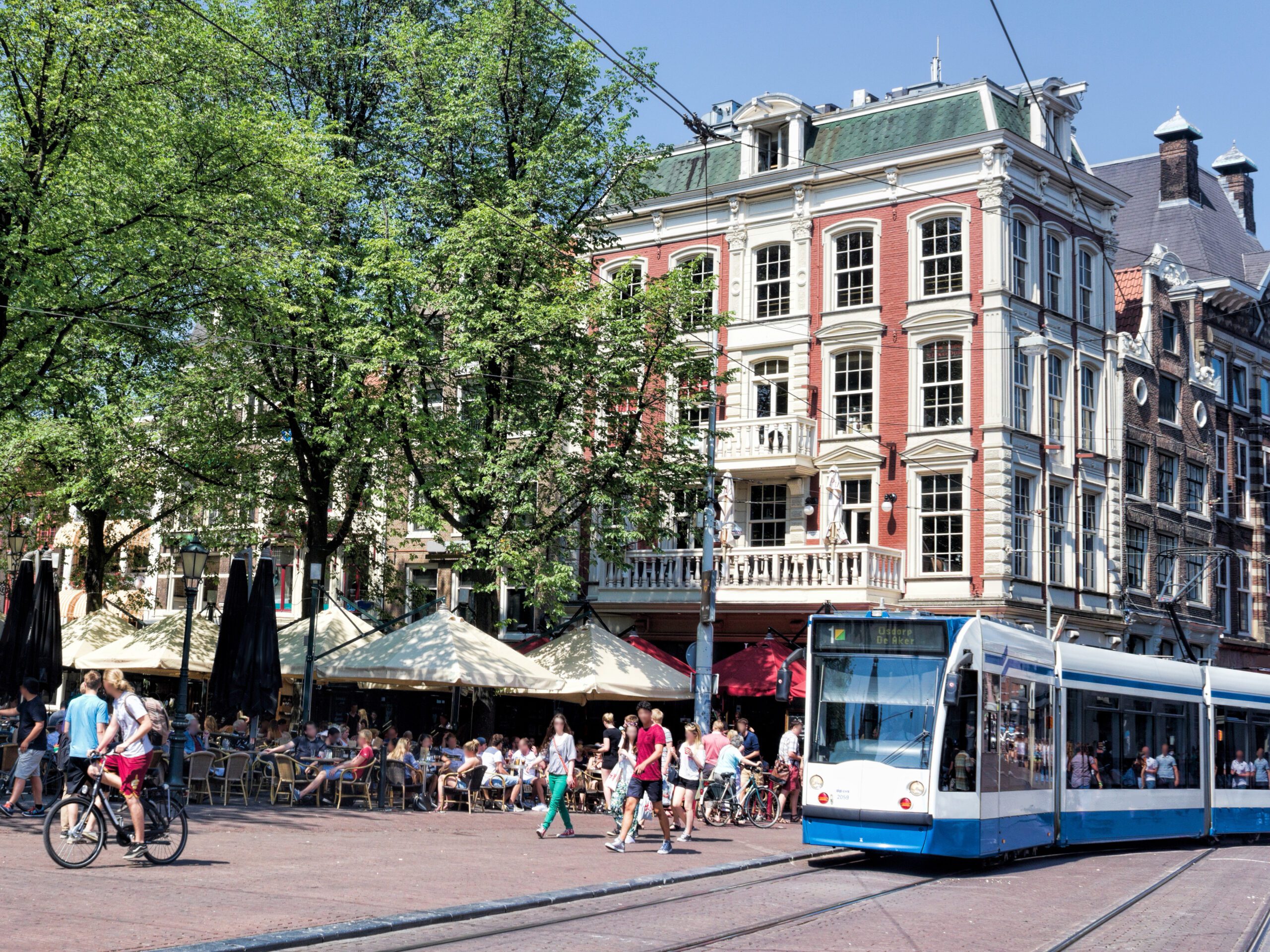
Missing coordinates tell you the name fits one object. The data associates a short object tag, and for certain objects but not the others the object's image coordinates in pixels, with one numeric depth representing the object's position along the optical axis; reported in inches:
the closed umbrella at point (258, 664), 828.0
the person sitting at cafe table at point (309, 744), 865.5
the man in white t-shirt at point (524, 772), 893.2
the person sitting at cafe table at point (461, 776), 856.3
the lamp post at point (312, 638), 919.0
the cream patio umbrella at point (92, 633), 1014.4
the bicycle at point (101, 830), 471.5
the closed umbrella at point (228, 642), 837.8
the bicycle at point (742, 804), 879.7
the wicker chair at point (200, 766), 745.6
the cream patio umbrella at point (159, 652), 937.5
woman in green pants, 702.5
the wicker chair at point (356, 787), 815.7
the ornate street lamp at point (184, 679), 675.4
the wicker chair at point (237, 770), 771.4
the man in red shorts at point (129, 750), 489.7
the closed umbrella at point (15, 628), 842.8
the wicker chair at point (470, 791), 857.5
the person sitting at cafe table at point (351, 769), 809.5
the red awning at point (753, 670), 1090.1
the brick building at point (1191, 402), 1407.5
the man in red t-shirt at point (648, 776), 652.1
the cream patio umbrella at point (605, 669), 915.4
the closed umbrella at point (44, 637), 842.2
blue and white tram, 597.0
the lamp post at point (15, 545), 1135.6
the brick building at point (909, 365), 1197.1
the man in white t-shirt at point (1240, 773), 904.9
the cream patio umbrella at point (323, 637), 993.5
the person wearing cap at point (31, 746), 617.9
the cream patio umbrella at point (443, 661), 848.9
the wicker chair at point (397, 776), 828.0
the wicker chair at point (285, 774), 801.6
